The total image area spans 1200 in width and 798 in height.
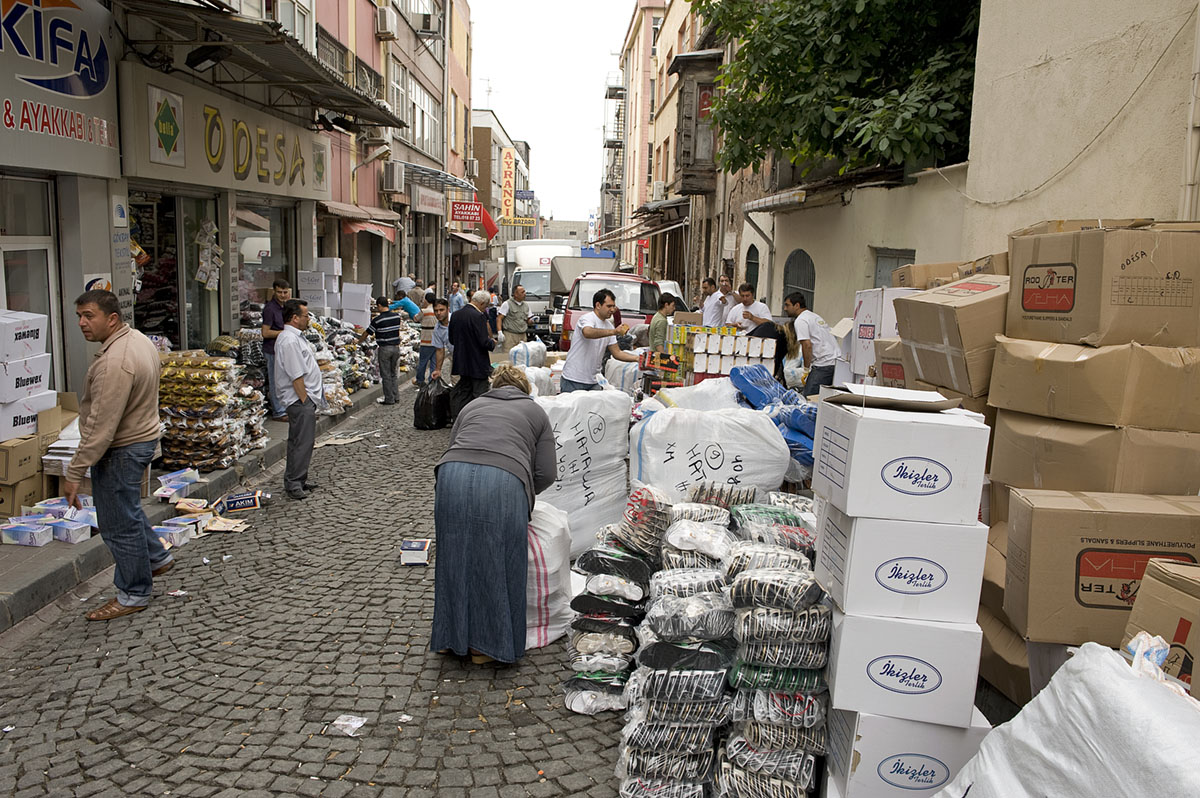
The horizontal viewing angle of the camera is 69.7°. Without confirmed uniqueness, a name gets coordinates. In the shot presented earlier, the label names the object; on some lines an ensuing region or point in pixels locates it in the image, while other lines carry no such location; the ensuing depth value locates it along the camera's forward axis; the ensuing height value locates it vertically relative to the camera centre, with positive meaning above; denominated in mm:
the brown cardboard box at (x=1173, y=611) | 2504 -898
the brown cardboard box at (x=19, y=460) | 6062 -1293
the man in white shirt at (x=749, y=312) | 10805 -150
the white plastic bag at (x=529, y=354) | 10414 -743
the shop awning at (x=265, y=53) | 7824 +2532
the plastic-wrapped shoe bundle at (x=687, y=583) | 3837 -1274
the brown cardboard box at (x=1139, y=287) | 3580 +101
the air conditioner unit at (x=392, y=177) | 21094 +2743
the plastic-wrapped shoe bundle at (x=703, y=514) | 4551 -1140
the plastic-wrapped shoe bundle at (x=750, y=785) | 3348 -1884
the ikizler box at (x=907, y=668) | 3141 -1325
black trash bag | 10891 -1476
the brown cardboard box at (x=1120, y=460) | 3492 -608
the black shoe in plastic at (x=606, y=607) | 4195 -1505
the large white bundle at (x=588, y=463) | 5953 -1161
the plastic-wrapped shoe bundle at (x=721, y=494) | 5152 -1167
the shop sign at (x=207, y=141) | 8594 +1785
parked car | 15742 +38
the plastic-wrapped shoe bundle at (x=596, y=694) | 4176 -1932
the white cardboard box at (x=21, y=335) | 6105 -409
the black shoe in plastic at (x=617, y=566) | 4293 -1341
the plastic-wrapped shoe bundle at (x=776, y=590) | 3430 -1159
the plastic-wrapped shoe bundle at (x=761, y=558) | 3807 -1149
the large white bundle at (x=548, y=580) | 4766 -1597
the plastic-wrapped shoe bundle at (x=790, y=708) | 3363 -1588
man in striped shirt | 12234 -678
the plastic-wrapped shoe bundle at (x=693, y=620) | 3553 -1324
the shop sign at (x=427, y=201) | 24875 +2771
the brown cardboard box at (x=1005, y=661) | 3562 -1478
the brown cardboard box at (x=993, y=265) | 4949 +247
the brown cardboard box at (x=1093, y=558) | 3152 -905
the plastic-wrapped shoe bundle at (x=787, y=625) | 3357 -1261
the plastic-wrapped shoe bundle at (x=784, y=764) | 3365 -1804
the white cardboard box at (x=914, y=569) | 3174 -973
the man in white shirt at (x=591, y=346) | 7980 -486
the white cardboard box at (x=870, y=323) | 6910 -161
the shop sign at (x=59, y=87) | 6559 +1607
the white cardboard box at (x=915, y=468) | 3148 -596
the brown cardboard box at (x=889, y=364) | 5225 -370
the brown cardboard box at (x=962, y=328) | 4160 -110
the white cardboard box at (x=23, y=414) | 6137 -982
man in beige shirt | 5004 -915
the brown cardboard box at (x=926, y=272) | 6227 +240
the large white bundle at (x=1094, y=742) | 1951 -1031
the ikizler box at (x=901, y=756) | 3154 -1646
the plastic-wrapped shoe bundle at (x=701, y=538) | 4148 -1171
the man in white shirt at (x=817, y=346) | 9531 -483
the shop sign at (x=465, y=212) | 30047 +2759
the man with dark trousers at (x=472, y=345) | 9773 -610
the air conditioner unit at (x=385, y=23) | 19766 +6127
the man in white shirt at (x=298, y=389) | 7504 -896
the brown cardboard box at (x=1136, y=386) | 3506 -303
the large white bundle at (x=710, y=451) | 5656 -998
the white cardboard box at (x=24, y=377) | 6113 -720
